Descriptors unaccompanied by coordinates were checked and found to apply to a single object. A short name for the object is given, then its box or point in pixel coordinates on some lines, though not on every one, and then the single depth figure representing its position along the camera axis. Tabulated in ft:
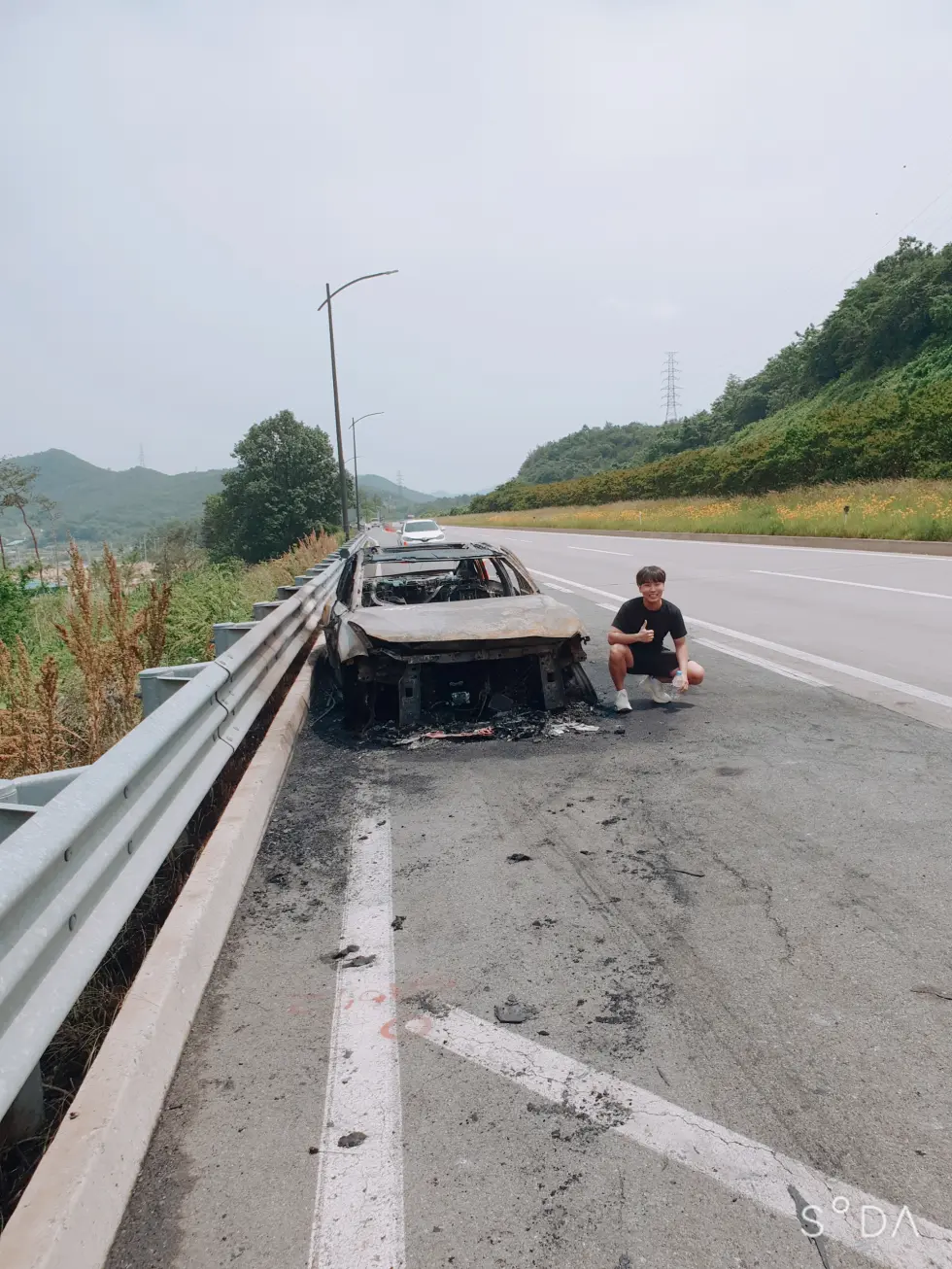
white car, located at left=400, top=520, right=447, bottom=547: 113.91
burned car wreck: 20.51
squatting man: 22.84
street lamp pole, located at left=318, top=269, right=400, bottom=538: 113.50
